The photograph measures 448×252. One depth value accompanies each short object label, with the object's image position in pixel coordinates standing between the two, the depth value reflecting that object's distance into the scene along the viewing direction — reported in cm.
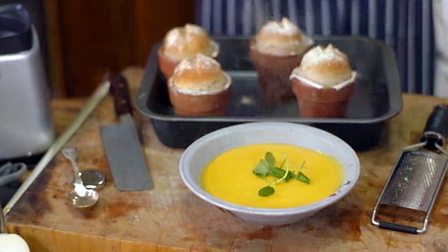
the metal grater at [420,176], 99
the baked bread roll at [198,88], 114
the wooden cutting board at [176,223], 95
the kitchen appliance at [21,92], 113
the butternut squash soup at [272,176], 95
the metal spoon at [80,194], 102
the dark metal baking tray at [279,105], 110
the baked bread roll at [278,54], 125
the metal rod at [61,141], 106
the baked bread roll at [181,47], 124
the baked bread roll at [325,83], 113
